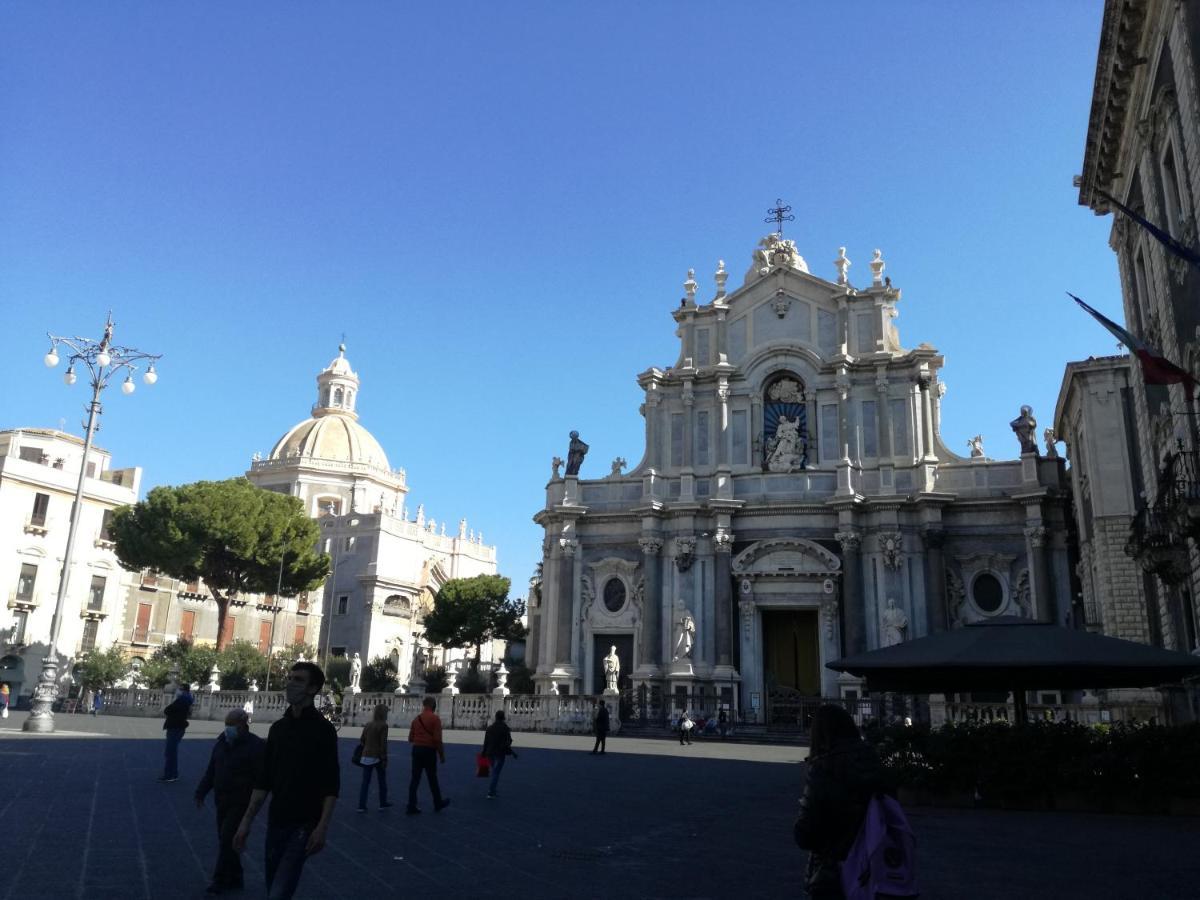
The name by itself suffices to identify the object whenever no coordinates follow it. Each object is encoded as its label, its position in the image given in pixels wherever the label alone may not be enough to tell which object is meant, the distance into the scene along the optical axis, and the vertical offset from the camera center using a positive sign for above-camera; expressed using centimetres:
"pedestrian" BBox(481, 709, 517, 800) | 1247 -85
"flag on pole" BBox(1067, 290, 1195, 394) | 1355 +478
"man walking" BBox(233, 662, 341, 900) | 500 -59
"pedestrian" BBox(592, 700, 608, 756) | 2111 -90
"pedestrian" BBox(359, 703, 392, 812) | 1115 -80
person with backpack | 425 -48
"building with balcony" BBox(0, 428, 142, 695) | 4650 +531
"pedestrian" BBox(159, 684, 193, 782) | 1327 -74
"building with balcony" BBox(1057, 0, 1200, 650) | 1531 +793
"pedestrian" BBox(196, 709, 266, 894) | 666 -81
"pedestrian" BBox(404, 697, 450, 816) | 1098 -78
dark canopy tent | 1151 +44
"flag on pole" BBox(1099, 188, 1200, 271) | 1200 +606
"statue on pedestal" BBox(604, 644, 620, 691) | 3042 +53
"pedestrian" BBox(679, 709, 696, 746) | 2531 -107
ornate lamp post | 2295 +383
